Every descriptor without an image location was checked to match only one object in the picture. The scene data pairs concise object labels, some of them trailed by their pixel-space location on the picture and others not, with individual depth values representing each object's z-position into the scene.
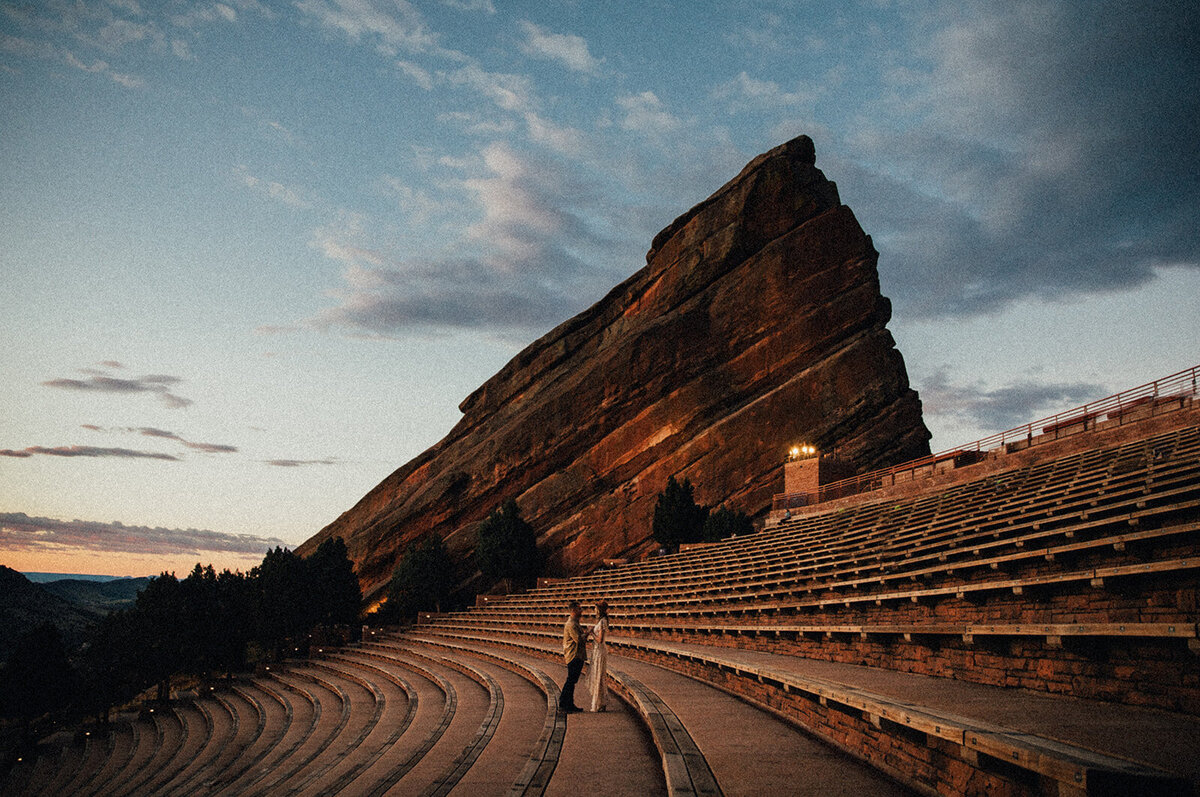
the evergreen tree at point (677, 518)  42.00
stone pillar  33.19
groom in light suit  10.21
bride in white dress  10.02
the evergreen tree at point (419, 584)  44.91
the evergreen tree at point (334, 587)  41.97
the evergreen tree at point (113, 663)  38.50
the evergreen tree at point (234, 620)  37.44
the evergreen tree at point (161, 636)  36.66
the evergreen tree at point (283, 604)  38.94
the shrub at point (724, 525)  39.56
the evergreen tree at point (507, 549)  47.19
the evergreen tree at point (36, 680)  42.47
